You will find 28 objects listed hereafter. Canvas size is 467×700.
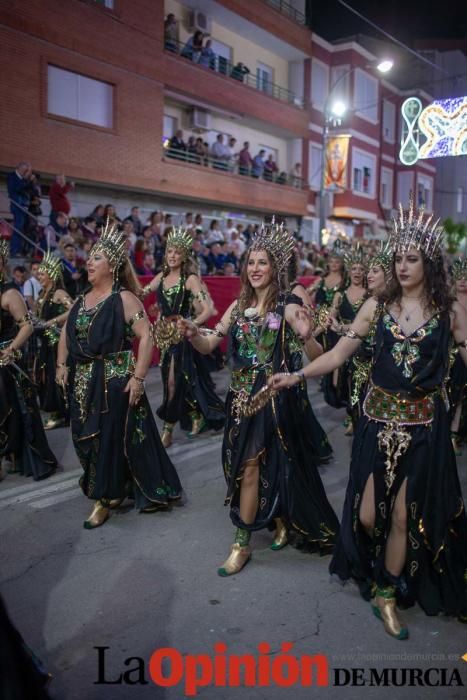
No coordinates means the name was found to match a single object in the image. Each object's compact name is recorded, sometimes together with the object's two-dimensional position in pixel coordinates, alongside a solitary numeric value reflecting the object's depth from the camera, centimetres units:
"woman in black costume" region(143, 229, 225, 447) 763
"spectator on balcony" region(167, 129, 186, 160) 2170
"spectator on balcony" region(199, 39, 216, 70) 2272
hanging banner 2781
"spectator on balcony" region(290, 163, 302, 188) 2877
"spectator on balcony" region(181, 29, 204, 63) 2231
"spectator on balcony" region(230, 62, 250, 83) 2484
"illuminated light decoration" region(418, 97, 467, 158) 1902
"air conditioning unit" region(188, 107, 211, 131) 2330
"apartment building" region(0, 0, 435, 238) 1705
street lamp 2402
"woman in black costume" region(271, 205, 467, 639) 364
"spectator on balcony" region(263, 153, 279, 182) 2658
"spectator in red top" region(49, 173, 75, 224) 1409
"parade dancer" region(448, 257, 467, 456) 745
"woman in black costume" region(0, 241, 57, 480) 604
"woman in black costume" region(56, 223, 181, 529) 503
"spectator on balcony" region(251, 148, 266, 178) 2564
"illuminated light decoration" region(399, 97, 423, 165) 1997
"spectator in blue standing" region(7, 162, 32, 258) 1294
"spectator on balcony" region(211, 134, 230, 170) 2362
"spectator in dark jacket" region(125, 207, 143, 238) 1577
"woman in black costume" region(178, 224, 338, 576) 441
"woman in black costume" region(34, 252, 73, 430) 840
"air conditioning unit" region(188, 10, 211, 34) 2302
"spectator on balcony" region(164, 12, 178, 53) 2133
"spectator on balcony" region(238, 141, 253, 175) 2484
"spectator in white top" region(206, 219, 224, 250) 1855
